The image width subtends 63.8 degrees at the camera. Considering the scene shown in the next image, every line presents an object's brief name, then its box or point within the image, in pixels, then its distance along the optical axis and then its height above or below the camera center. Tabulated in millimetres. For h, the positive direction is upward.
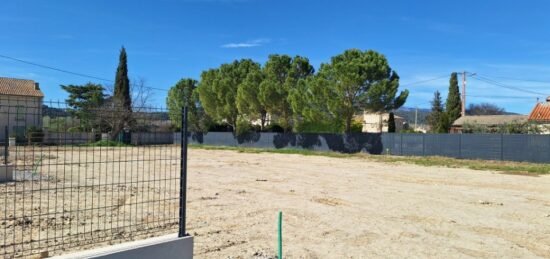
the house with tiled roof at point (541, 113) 37394 +2104
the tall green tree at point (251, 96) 42156 +3501
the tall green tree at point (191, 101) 50938 +3782
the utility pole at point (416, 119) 71375 +2491
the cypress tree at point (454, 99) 52031 +4292
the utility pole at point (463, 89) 51750 +5414
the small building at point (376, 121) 55906 +2078
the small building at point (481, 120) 50375 +2031
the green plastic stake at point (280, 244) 5258 -1331
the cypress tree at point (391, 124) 42562 +1013
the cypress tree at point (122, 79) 56469 +6682
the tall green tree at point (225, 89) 46094 +4566
